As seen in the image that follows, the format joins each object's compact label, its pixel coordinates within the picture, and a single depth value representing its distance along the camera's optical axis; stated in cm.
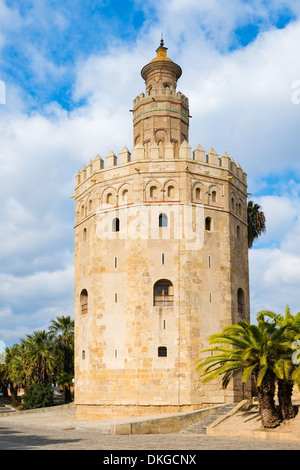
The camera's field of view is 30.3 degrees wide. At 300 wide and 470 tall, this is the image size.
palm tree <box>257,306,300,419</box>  2075
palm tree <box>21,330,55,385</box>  4106
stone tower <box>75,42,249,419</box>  2870
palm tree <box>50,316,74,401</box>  4078
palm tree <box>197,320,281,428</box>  2134
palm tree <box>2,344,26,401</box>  4231
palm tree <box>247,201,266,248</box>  3694
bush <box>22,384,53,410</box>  3919
